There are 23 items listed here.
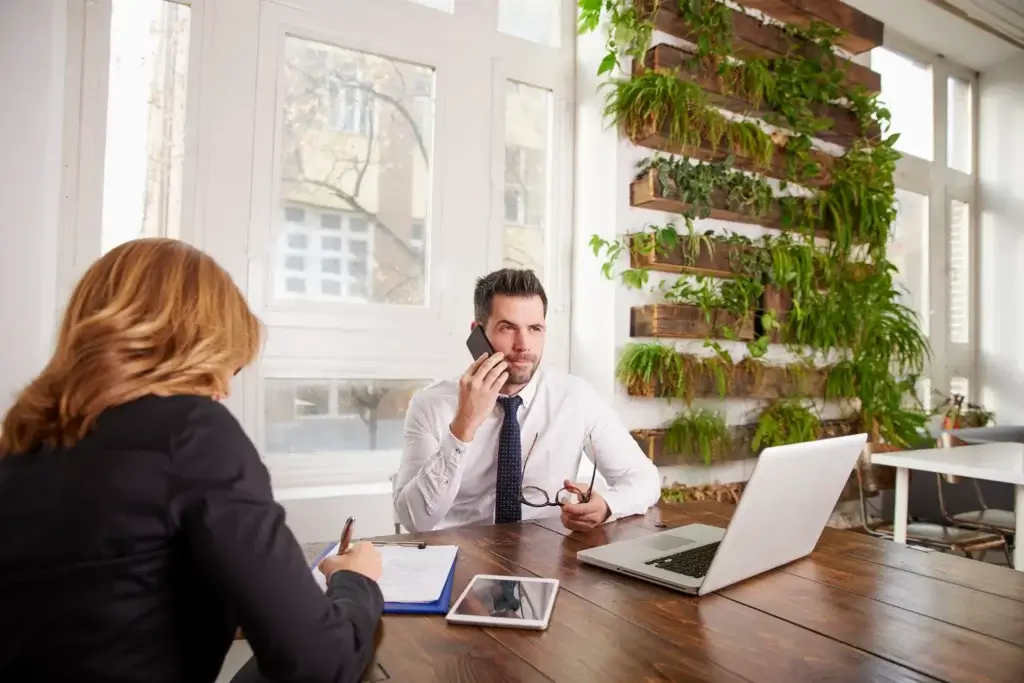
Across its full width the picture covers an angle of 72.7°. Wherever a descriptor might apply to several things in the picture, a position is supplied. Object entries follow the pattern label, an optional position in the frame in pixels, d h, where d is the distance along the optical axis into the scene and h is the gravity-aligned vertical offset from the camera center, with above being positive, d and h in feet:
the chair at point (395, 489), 6.33 -1.14
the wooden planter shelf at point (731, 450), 9.59 -1.03
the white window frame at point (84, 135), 6.98 +2.25
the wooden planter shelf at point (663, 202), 9.52 +2.38
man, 5.87 -0.68
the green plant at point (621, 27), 9.47 +4.68
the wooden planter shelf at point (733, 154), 9.59 +3.22
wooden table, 2.84 -1.21
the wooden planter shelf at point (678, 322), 9.59 +0.69
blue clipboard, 3.39 -1.19
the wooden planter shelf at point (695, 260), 9.64 +1.58
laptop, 3.70 -0.94
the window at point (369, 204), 8.05 +1.99
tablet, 3.28 -1.19
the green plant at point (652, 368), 9.39 +0.03
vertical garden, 9.61 +2.36
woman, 2.44 -0.63
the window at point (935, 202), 14.37 +3.71
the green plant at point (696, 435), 9.77 -0.90
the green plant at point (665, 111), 9.36 +3.57
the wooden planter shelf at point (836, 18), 11.14 +5.96
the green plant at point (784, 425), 10.41 -0.79
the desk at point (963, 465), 7.18 -0.96
